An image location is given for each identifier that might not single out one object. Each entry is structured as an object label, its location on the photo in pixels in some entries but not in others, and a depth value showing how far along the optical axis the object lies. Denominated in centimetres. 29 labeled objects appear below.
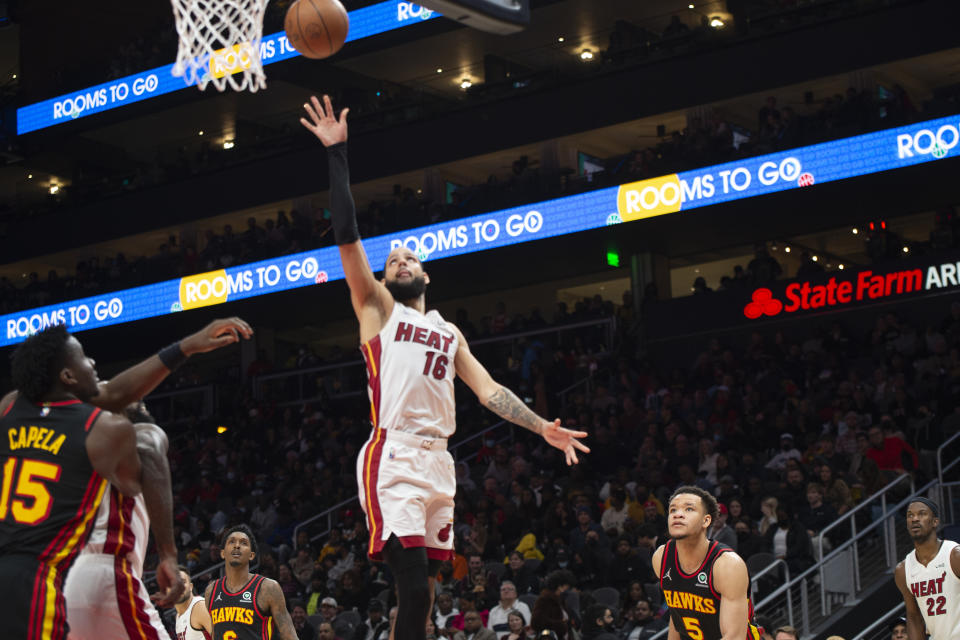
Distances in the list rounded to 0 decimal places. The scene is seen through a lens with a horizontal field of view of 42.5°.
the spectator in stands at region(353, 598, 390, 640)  1379
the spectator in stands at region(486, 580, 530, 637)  1330
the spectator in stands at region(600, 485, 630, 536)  1536
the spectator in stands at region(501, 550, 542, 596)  1458
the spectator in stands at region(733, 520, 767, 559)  1323
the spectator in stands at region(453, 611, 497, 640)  1291
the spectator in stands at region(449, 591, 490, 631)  1365
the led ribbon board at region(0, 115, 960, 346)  1939
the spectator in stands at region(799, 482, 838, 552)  1334
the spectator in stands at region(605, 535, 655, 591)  1374
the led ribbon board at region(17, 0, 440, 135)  2591
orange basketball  773
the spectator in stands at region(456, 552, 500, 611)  1427
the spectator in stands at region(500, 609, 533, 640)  1243
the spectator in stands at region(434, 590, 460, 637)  1386
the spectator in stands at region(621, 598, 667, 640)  1229
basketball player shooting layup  576
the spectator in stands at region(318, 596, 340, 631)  1478
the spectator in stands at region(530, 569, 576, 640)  1220
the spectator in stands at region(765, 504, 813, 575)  1283
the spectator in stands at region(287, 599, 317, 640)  1448
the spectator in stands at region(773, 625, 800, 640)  985
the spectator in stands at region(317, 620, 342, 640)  1328
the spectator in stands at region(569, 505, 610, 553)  1480
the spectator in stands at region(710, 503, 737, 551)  1255
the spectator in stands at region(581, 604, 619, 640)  1241
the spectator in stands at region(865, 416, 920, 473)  1467
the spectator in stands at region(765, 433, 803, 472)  1563
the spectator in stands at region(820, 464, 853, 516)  1366
